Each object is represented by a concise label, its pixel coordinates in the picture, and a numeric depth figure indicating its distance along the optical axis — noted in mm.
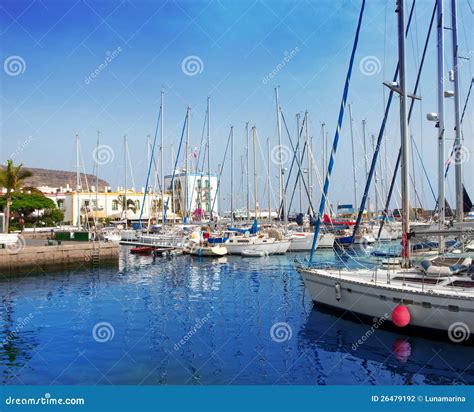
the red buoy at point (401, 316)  16156
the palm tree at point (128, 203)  94000
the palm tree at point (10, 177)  52250
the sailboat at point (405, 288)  15531
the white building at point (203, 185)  113375
